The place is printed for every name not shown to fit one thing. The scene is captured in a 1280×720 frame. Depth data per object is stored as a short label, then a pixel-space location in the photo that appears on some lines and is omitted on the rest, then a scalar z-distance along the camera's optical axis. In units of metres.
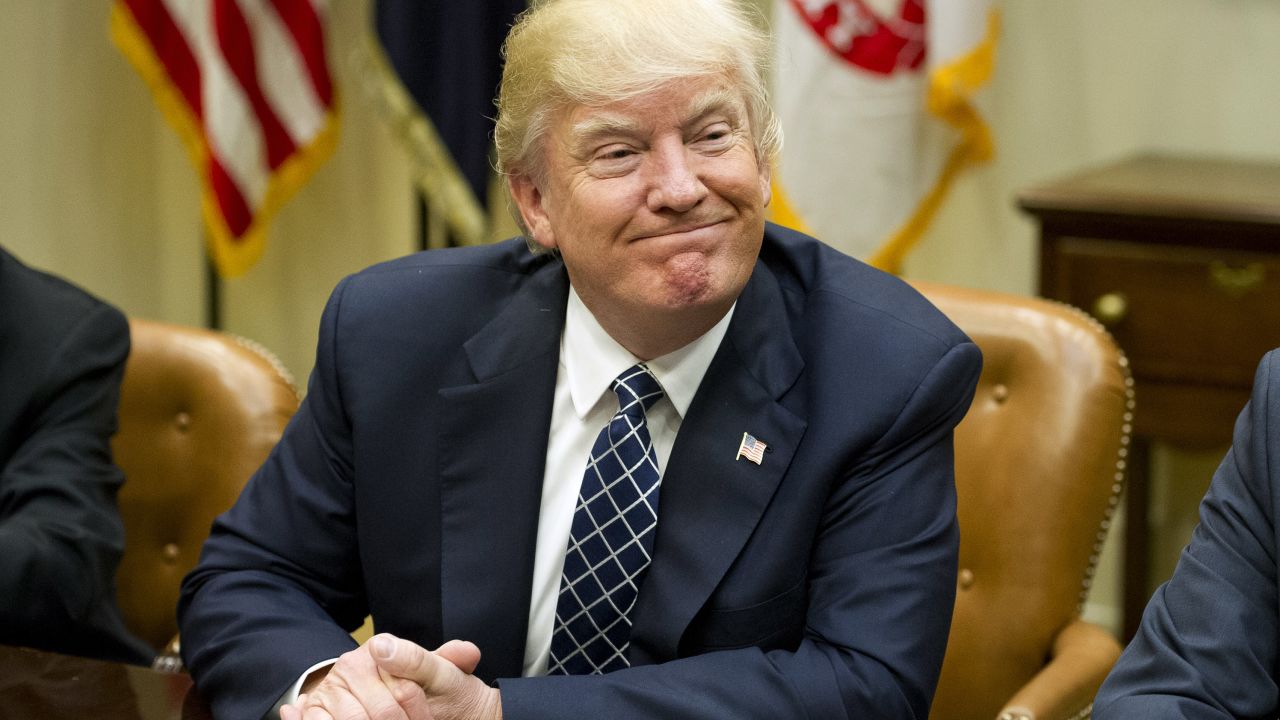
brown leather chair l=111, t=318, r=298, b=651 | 2.37
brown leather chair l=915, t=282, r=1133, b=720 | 2.17
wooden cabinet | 3.11
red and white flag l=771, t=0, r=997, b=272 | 3.41
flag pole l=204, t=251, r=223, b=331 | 4.50
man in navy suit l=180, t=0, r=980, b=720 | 1.69
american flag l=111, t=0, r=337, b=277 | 4.11
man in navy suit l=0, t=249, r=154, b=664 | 2.09
